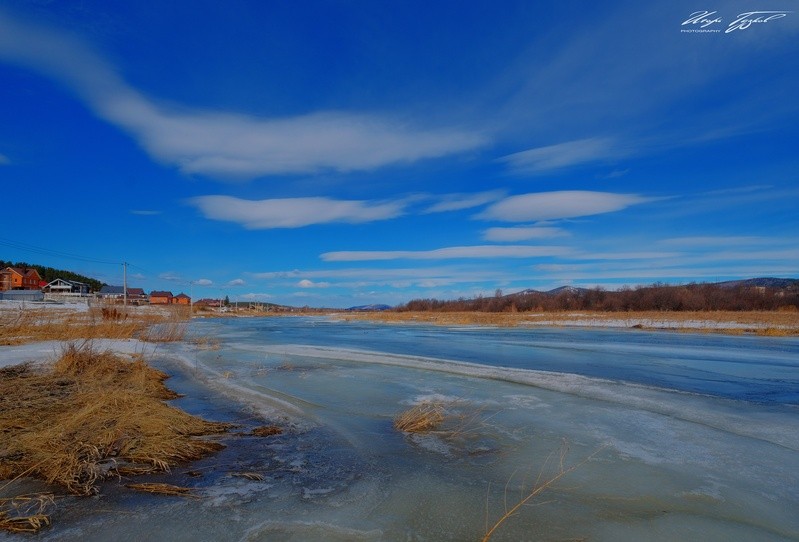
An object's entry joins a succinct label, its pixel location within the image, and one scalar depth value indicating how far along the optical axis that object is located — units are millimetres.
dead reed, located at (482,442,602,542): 3242
